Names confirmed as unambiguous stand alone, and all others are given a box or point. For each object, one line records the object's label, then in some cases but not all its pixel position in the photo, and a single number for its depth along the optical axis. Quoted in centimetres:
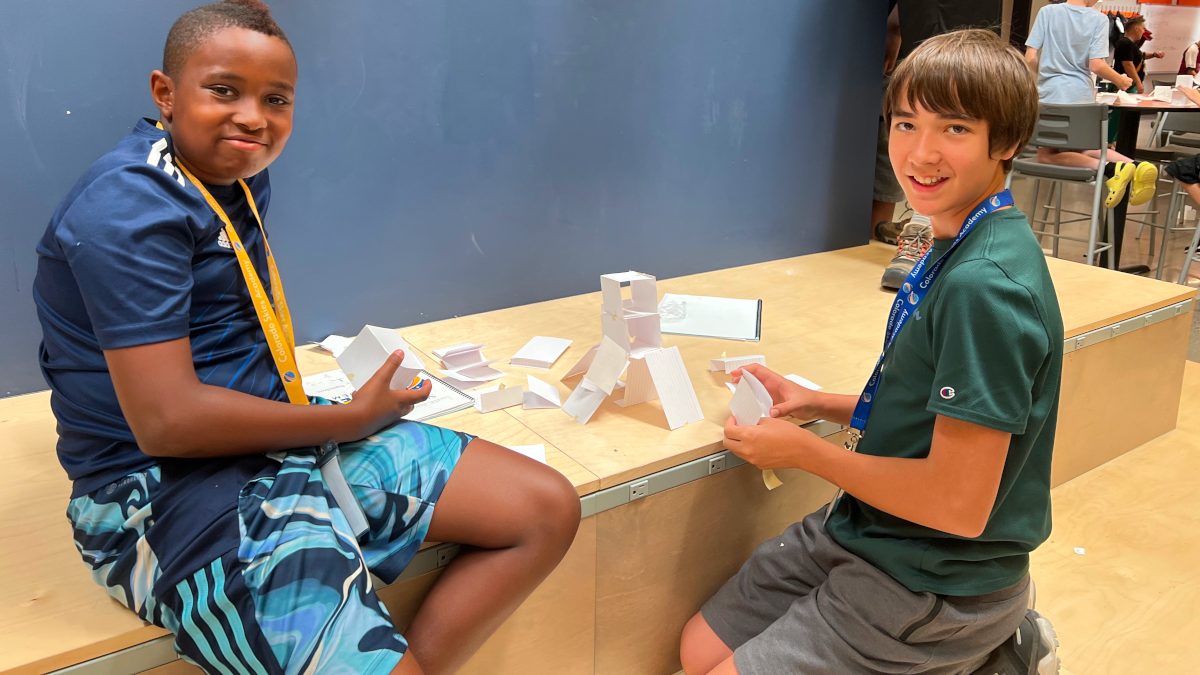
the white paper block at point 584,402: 177
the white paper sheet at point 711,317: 232
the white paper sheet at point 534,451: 160
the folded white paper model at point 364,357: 145
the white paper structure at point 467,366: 196
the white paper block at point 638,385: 183
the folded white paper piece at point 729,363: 202
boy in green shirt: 118
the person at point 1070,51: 450
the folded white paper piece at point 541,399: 184
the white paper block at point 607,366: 174
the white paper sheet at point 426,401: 179
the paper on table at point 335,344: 216
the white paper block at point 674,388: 175
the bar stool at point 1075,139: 379
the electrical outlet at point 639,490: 157
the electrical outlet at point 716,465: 167
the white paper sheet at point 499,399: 182
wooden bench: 124
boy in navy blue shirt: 105
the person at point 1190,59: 711
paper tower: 176
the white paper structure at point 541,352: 206
